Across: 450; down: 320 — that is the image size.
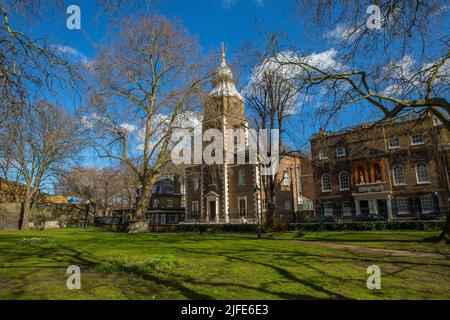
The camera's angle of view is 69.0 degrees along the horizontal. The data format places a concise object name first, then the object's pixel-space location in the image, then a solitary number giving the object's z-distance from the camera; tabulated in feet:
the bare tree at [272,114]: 82.43
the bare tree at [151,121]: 88.79
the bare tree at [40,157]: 118.73
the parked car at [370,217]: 107.76
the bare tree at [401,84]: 41.11
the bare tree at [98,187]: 214.69
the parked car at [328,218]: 119.55
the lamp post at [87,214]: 162.71
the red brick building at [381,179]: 118.73
